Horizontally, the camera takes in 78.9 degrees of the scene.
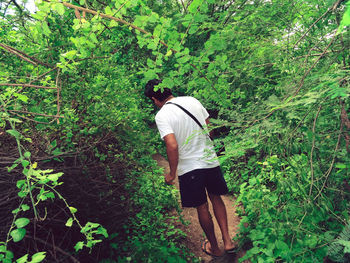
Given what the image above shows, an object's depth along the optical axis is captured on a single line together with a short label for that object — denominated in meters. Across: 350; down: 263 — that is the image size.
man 2.68
